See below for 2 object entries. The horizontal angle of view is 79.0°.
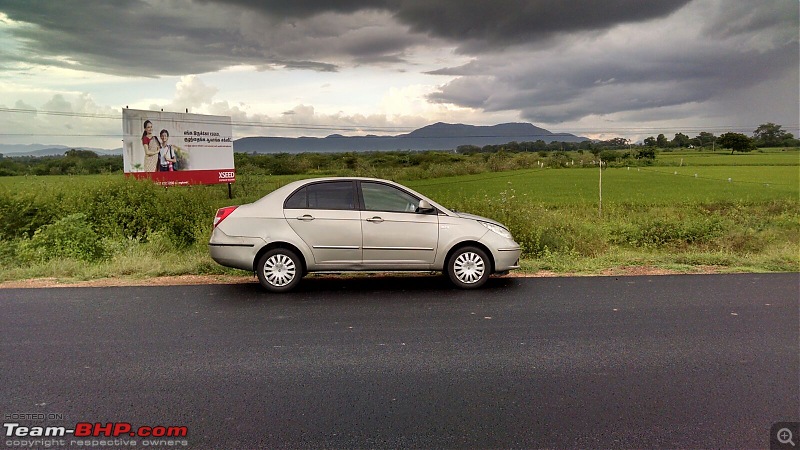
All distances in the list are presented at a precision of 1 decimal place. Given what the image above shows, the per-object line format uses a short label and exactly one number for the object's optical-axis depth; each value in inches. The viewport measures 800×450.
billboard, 769.6
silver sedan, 274.2
